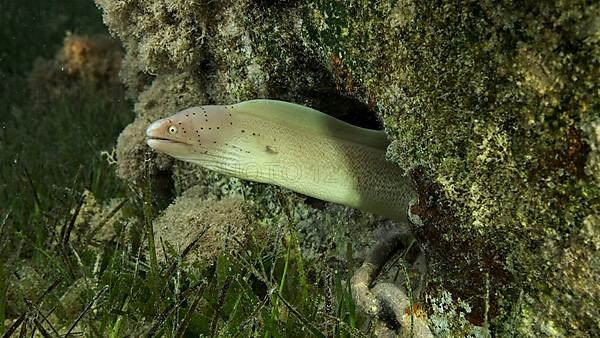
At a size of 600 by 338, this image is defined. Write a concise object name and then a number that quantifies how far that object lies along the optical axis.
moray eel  0.47
